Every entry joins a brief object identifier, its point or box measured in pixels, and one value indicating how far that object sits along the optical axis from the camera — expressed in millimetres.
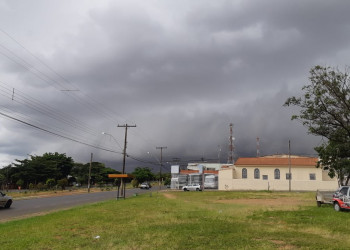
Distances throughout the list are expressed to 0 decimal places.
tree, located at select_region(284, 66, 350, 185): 23656
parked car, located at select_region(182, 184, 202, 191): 65750
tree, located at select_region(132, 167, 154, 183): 125262
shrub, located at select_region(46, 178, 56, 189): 70500
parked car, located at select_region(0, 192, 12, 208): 26814
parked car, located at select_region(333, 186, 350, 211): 20297
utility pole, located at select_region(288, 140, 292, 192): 62769
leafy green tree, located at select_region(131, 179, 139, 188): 96750
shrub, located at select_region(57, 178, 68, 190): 68650
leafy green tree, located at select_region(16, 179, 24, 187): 72938
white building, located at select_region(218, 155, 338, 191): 64438
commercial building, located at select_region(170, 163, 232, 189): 75406
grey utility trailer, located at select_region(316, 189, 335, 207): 23811
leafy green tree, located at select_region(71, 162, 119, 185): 103675
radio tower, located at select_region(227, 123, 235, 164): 88619
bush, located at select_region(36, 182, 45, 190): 65875
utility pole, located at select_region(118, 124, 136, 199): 41484
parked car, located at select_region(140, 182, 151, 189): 79438
